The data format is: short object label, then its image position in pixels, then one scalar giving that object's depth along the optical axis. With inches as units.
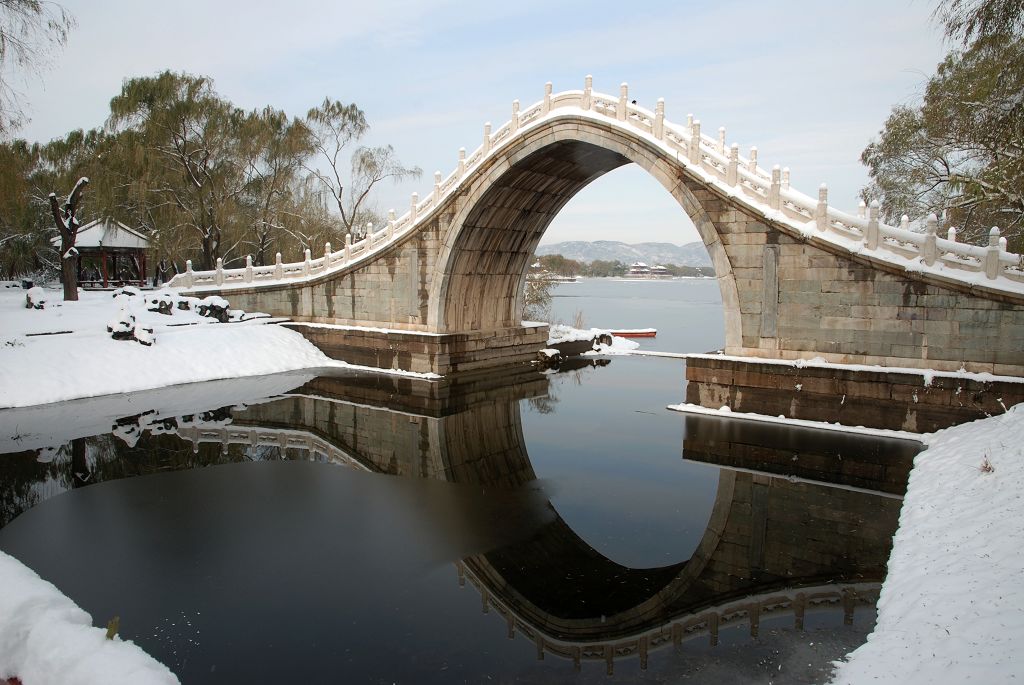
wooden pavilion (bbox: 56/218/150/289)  1269.7
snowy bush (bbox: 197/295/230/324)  1014.4
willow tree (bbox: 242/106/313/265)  1389.0
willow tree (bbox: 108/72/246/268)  1279.5
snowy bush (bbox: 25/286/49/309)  928.3
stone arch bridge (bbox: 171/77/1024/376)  552.1
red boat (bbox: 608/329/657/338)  1418.6
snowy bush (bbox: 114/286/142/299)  1019.3
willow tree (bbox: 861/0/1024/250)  402.0
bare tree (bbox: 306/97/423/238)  1539.1
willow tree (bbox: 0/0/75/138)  613.6
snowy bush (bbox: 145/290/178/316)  986.7
